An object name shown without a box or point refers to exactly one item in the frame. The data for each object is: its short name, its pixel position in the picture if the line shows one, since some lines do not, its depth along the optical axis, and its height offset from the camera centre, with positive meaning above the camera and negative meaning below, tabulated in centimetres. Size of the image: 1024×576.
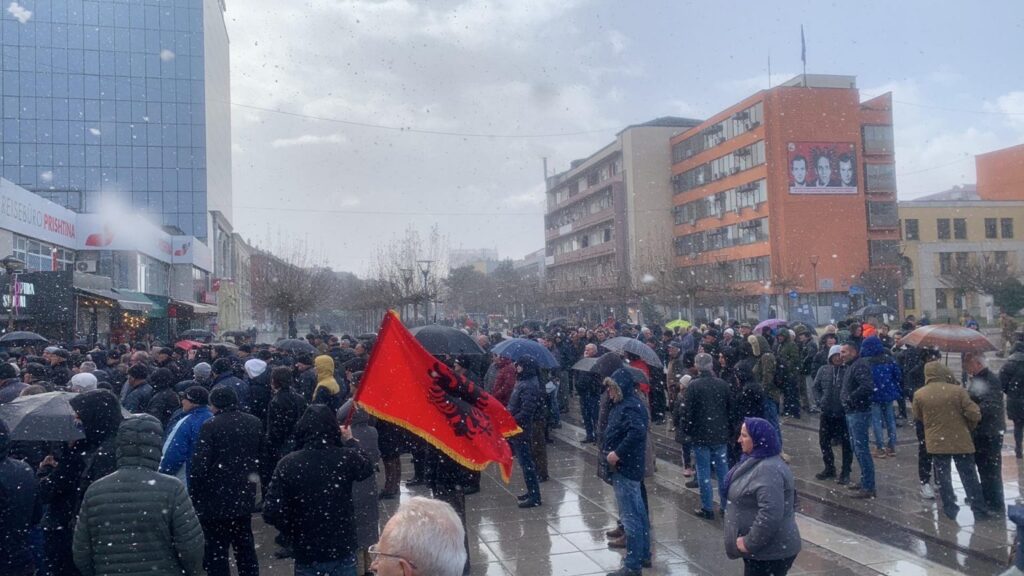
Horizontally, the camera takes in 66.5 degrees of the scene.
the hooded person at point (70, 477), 519 -103
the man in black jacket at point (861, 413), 887 -132
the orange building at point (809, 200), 5141 +676
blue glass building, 6425 +1818
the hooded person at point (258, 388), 902 -83
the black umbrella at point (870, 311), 2106 -37
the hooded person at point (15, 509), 438 -104
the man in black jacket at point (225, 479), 557 -115
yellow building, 5722 +398
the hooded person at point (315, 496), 476 -110
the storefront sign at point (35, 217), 2323 +370
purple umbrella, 1750 -53
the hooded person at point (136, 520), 394 -101
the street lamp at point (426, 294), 3228 +77
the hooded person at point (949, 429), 775 -134
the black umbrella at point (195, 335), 1998 -44
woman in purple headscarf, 466 -126
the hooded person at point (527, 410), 897 -117
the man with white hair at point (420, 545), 255 -77
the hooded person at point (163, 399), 748 -76
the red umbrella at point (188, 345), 1558 -53
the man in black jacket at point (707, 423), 820 -126
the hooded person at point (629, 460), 648 -129
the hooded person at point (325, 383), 780 -70
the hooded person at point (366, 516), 596 -156
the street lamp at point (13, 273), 1584 +107
